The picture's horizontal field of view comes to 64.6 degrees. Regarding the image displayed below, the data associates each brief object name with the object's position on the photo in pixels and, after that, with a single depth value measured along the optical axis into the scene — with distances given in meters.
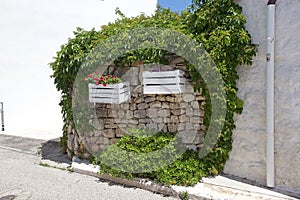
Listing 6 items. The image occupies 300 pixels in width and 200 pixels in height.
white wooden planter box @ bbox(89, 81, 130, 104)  4.68
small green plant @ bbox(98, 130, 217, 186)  4.24
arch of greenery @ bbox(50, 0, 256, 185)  4.05
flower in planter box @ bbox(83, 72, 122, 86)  4.76
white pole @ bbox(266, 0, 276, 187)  3.76
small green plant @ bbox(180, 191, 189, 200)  3.87
